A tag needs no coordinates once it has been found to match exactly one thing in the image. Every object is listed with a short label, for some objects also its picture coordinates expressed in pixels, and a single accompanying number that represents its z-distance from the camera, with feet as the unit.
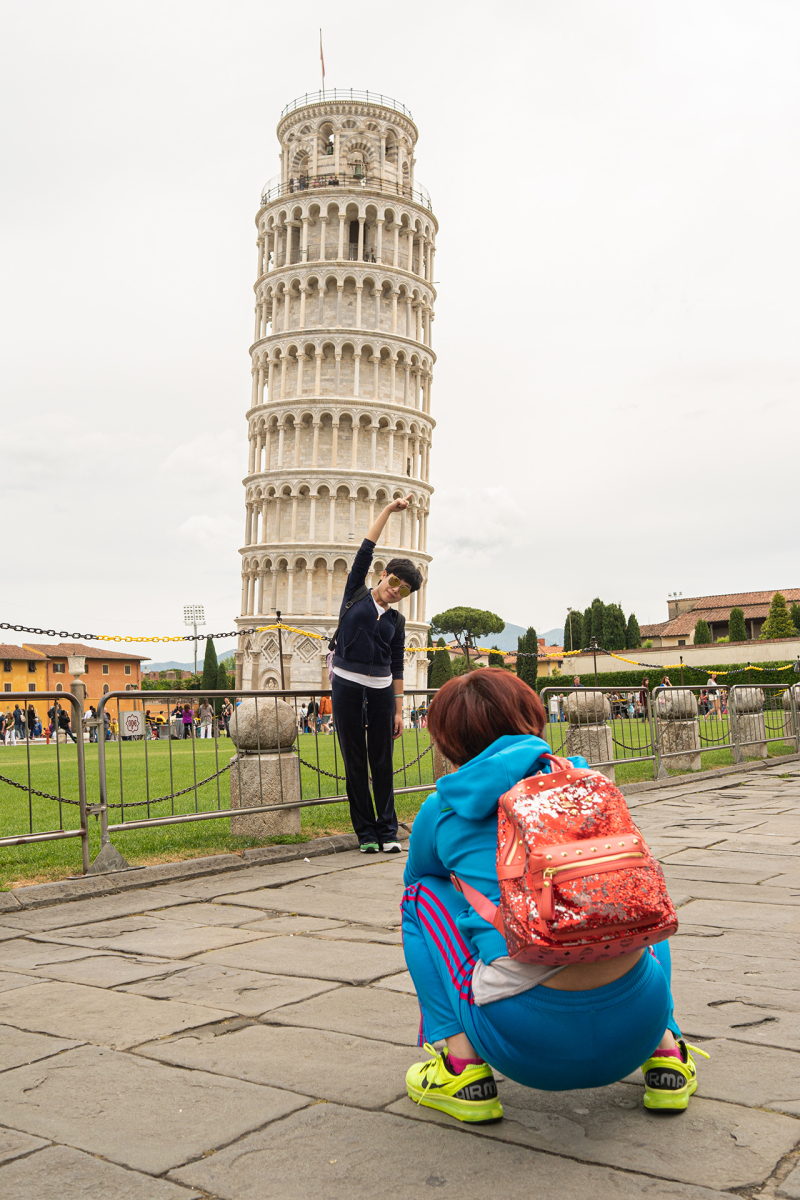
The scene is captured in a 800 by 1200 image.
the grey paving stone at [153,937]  13.84
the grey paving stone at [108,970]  12.22
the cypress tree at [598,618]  264.31
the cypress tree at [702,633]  227.40
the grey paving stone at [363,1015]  10.00
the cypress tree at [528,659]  223.30
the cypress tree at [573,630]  272.51
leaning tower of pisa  188.96
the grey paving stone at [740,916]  14.39
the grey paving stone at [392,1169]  6.55
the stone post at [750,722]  45.96
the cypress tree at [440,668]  211.41
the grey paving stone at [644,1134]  6.81
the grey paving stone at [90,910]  15.79
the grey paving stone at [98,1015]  10.13
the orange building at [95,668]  264.11
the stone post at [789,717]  49.96
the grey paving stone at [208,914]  15.55
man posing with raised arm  20.95
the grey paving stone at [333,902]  15.62
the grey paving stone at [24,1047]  9.40
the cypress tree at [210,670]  260.01
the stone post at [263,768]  22.85
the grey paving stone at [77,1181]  6.68
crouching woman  6.95
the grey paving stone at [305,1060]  8.46
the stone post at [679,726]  40.45
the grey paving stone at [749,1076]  7.97
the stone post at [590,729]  34.65
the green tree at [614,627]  262.49
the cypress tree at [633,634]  260.21
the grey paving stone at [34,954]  13.17
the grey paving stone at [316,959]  12.26
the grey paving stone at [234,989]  11.04
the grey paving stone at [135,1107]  7.47
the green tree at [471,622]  346.13
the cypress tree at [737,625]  200.85
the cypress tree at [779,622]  203.31
